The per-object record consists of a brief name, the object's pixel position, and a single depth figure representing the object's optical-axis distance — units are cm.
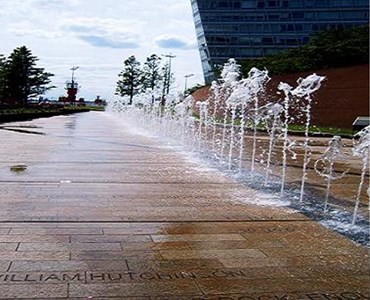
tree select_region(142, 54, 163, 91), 7506
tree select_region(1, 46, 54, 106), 4731
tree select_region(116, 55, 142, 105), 7531
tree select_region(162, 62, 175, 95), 7419
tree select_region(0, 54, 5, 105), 4519
